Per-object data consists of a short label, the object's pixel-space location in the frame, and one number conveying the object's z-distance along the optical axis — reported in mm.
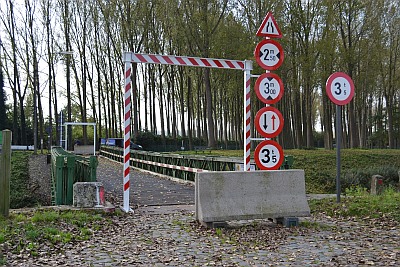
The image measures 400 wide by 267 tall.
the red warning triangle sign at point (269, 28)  10141
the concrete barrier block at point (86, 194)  9555
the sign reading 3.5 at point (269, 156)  9927
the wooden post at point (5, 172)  8836
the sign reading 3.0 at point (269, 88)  9953
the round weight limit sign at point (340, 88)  10242
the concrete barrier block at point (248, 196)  8314
